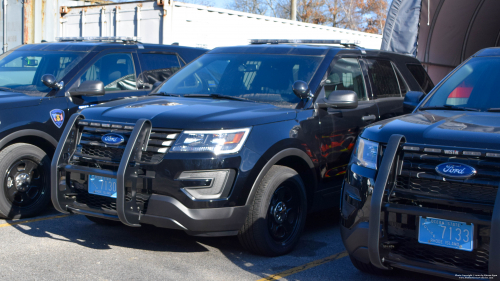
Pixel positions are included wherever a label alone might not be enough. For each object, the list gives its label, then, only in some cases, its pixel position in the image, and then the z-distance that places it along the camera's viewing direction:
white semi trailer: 12.03
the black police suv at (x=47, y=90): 5.61
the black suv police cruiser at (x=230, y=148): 4.14
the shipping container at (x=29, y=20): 15.27
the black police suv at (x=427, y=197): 3.16
